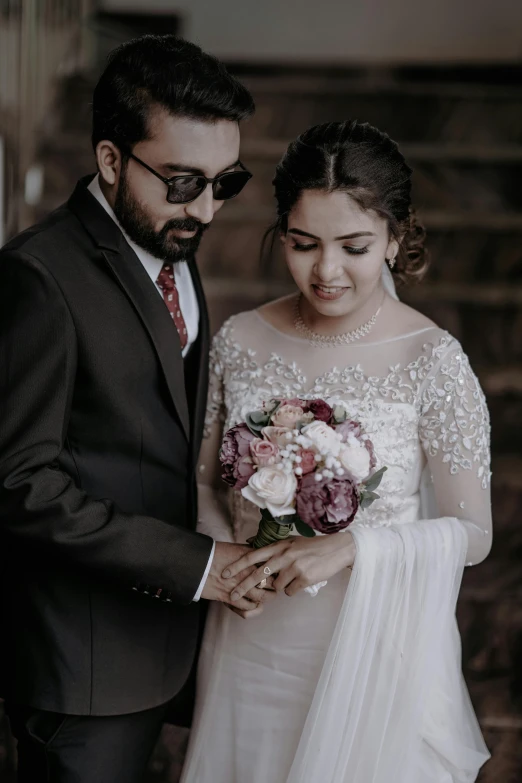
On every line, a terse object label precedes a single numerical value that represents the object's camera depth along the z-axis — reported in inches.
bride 103.7
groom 98.5
